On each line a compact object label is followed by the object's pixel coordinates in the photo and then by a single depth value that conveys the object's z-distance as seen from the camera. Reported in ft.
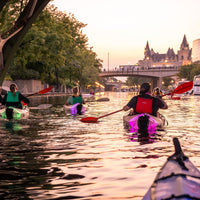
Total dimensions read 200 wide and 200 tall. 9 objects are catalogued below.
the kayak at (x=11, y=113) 41.72
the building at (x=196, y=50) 607.78
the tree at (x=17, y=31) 49.91
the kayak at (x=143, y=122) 32.19
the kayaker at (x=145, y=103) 32.12
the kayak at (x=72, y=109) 52.17
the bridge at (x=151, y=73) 358.02
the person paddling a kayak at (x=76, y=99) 52.96
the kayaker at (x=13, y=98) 42.39
